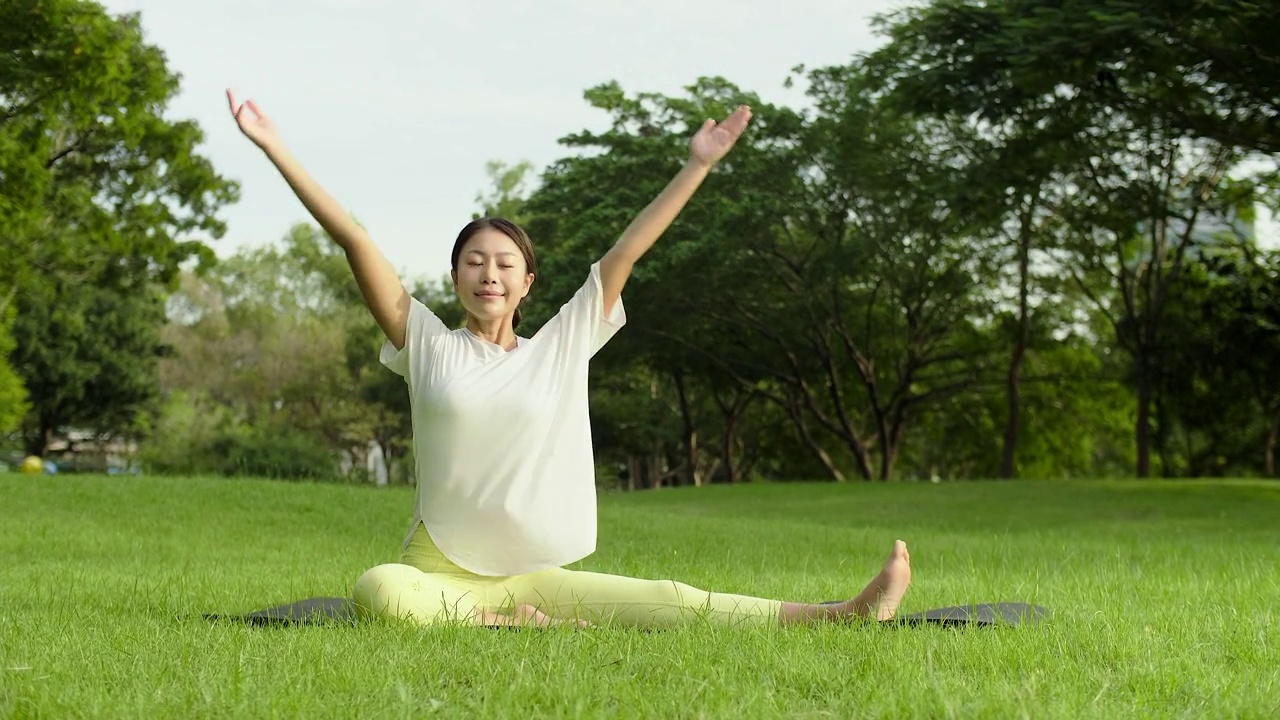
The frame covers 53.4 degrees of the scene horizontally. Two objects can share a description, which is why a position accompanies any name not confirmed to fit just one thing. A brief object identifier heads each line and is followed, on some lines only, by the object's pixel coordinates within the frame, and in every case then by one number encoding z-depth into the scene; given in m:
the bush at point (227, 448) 26.72
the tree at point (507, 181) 47.53
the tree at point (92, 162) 17.19
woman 4.40
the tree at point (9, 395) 29.45
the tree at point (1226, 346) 27.17
